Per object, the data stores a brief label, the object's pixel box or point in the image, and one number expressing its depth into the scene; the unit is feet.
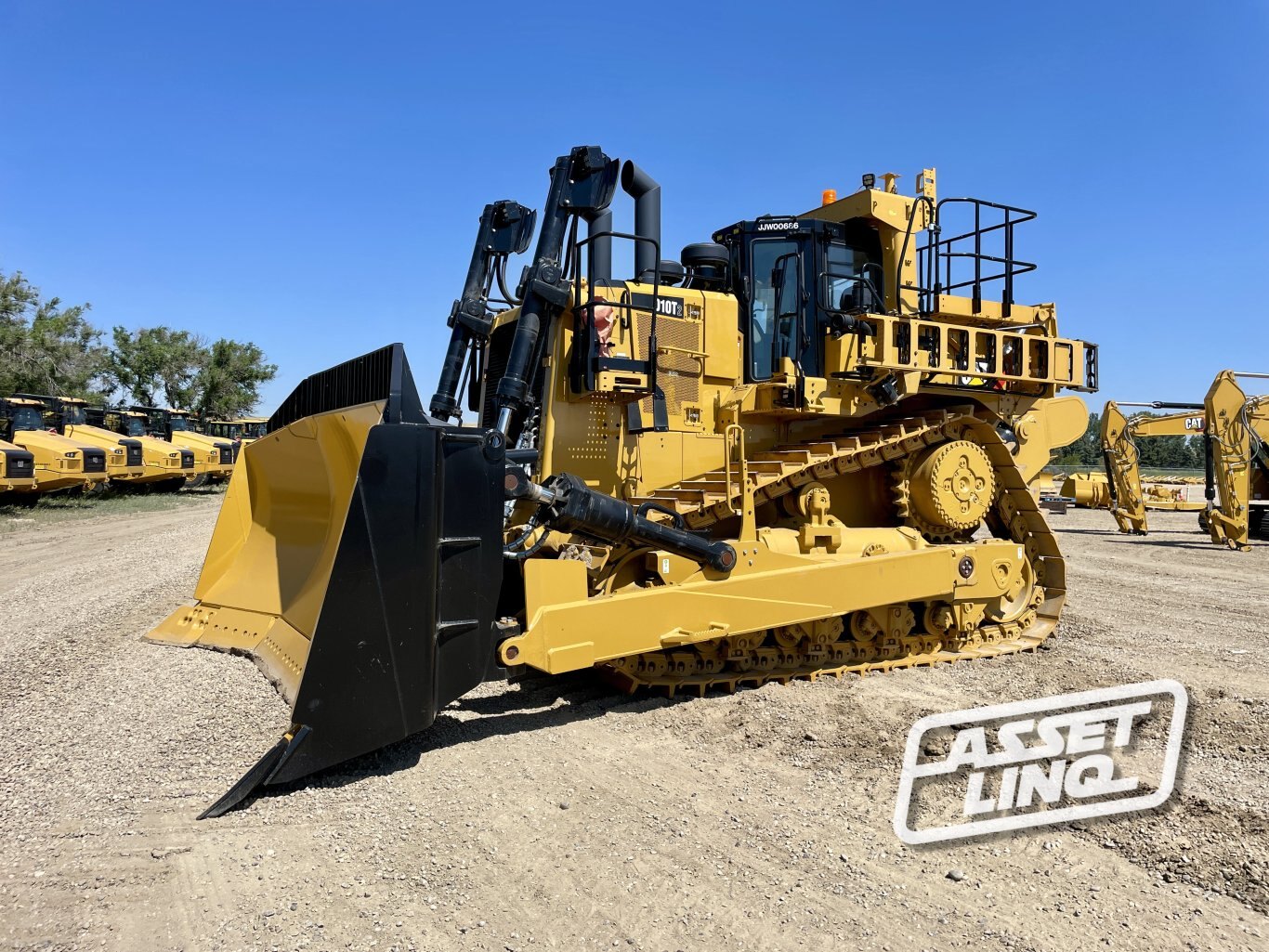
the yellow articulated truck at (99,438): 74.23
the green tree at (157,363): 145.18
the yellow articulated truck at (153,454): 82.02
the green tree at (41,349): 100.27
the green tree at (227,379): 153.17
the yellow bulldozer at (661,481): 13.43
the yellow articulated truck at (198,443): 92.58
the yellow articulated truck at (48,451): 63.52
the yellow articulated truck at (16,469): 58.29
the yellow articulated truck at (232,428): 116.57
